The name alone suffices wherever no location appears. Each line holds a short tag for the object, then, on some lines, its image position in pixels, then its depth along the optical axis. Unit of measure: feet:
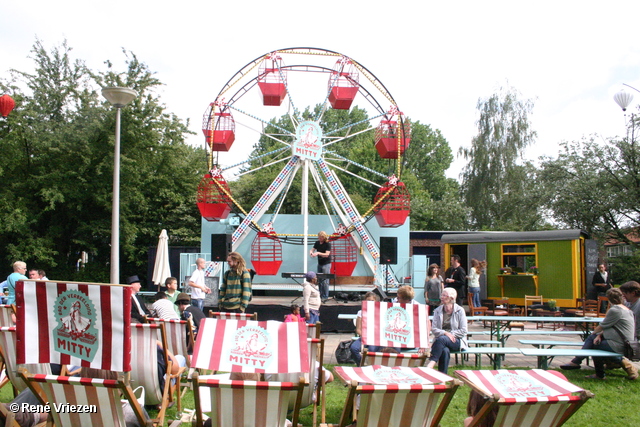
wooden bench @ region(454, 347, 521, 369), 21.31
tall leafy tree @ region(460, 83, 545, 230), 104.17
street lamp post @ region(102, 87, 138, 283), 30.66
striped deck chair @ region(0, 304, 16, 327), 17.22
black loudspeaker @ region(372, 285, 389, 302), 38.15
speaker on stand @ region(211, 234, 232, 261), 44.21
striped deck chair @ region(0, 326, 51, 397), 13.62
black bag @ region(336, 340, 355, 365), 23.88
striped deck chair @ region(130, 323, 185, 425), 14.49
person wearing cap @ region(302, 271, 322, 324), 29.58
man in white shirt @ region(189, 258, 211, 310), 30.40
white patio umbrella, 46.55
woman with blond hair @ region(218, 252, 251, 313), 25.02
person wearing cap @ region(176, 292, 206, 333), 21.58
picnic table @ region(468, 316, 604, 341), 26.31
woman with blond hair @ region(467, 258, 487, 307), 43.29
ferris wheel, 54.49
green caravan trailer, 48.49
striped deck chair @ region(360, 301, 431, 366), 18.39
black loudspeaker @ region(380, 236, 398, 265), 45.24
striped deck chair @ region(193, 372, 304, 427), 9.41
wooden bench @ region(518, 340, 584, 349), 24.36
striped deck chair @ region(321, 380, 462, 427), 9.72
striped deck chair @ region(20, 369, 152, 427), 9.57
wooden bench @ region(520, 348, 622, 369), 21.34
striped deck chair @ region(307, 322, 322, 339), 18.06
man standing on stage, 41.63
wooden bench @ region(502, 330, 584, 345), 25.16
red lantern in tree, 39.97
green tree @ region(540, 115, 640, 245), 73.82
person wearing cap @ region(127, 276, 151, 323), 22.09
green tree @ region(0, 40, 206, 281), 62.13
